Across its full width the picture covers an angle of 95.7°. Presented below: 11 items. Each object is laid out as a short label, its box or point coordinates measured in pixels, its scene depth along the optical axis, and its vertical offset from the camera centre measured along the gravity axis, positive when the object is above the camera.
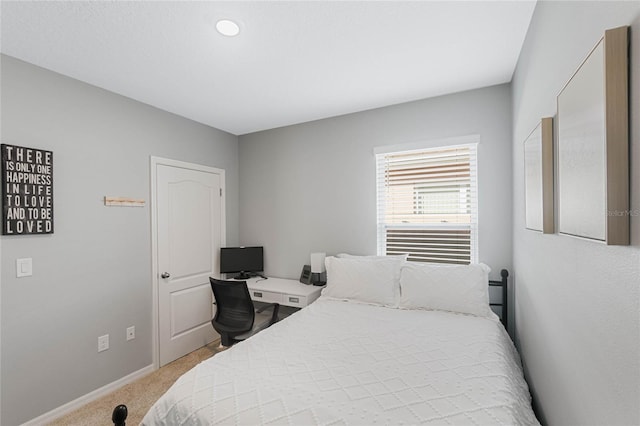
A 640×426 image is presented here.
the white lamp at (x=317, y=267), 3.21 -0.61
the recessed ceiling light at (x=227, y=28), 1.68 +1.10
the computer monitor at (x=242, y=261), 3.57 -0.61
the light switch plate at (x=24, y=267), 2.01 -0.38
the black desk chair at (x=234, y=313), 2.47 -0.89
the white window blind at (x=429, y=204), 2.70 +0.08
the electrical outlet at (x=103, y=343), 2.47 -1.11
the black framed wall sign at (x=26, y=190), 1.94 +0.16
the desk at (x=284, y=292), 2.93 -0.84
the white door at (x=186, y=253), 3.00 -0.45
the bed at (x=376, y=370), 1.18 -0.80
